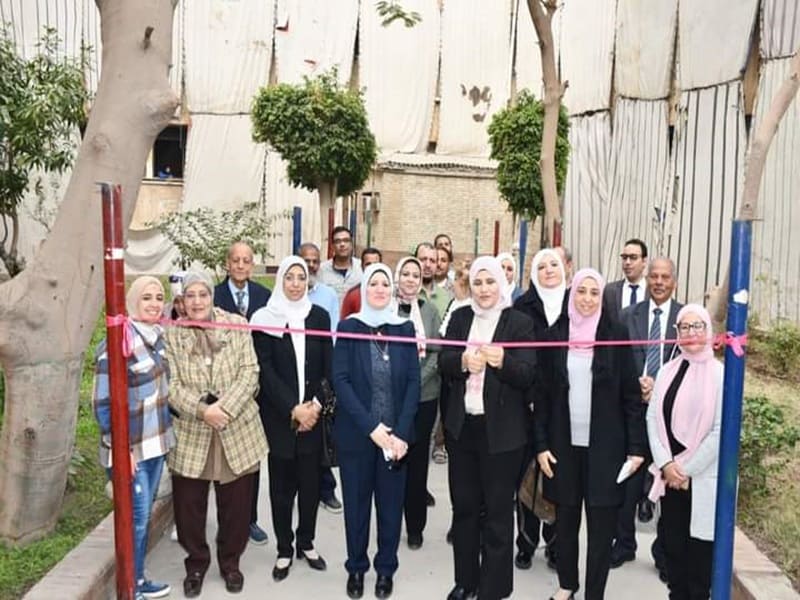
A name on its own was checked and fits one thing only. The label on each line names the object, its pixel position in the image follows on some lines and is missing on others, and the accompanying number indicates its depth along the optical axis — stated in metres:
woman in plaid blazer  3.65
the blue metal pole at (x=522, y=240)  10.32
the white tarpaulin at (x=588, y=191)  16.20
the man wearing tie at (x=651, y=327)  4.30
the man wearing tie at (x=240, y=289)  4.97
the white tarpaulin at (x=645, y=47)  13.30
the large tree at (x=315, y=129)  13.94
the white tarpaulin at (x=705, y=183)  11.09
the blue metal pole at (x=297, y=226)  9.74
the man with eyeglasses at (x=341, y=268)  6.37
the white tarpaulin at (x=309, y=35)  19.88
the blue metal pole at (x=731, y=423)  3.02
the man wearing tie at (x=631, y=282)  4.97
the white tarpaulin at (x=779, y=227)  9.48
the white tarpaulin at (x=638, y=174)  13.38
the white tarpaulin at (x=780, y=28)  9.61
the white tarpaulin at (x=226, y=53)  19.45
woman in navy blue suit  3.75
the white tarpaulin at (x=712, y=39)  10.72
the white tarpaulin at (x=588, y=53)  16.12
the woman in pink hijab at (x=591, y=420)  3.47
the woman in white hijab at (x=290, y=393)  3.96
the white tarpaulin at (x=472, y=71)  20.86
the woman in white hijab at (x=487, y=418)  3.50
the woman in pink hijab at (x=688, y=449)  3.27
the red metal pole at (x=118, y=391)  3.01
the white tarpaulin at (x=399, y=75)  20.36
